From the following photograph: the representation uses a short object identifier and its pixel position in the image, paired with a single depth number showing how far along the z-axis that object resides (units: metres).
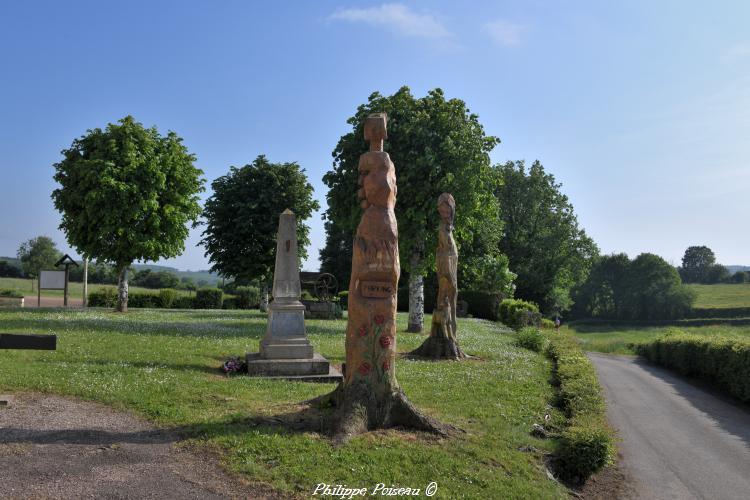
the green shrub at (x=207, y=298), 41.88
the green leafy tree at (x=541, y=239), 49.00
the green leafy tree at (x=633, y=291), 55.81
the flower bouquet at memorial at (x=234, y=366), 12.08
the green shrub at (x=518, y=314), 31.53
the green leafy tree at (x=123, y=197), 25.33
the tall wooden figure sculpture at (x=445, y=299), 16.06
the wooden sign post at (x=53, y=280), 29.31
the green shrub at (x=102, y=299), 37.52
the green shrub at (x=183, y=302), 41.56
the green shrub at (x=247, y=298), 42.56
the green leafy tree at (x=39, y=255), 55.28
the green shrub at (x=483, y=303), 39.67
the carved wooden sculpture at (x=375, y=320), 7.70
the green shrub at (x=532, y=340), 20.20
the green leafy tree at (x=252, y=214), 31.16
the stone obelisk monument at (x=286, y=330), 12.27
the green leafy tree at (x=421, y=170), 21.84
